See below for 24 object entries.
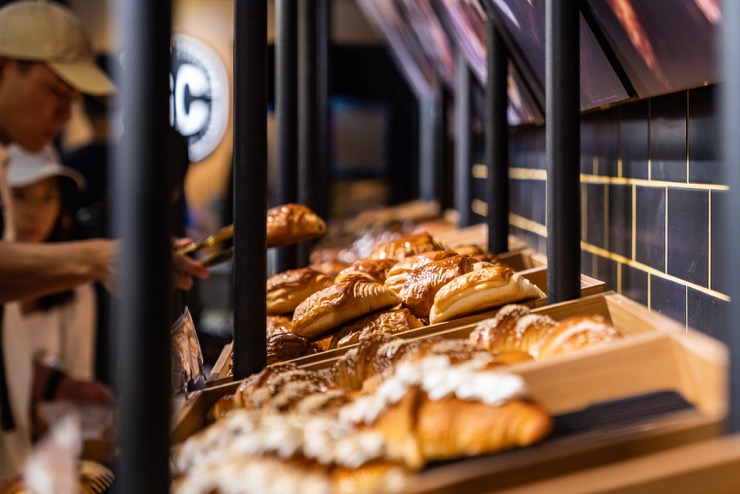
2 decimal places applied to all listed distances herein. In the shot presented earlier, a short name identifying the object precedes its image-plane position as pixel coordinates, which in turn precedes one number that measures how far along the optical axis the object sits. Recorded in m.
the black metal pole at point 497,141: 2.12
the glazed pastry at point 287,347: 1.32
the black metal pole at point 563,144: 1.20
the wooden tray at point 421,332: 1.21
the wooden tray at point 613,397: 0.70
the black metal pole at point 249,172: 1.11
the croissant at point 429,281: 1.44
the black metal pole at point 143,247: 0.69
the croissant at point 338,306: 1.42
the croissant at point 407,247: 1.92
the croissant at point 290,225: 1.80
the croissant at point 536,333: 0.96
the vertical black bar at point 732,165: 0.69
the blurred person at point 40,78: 2.38
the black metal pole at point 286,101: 2.03
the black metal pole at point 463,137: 3.46
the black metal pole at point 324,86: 4.56
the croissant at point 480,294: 1.29
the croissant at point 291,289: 1.67
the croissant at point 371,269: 1.66
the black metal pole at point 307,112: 2.44
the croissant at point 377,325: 1.35
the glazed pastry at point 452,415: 0.72
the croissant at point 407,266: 1.59
